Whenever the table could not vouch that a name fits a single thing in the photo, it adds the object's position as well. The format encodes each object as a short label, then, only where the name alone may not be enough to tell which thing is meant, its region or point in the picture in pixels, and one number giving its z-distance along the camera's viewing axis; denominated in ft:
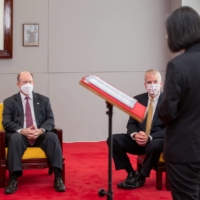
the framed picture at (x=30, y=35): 20.16
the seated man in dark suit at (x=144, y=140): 12.35
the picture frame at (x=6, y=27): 19.58
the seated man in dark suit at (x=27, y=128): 12.44
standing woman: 6.64
